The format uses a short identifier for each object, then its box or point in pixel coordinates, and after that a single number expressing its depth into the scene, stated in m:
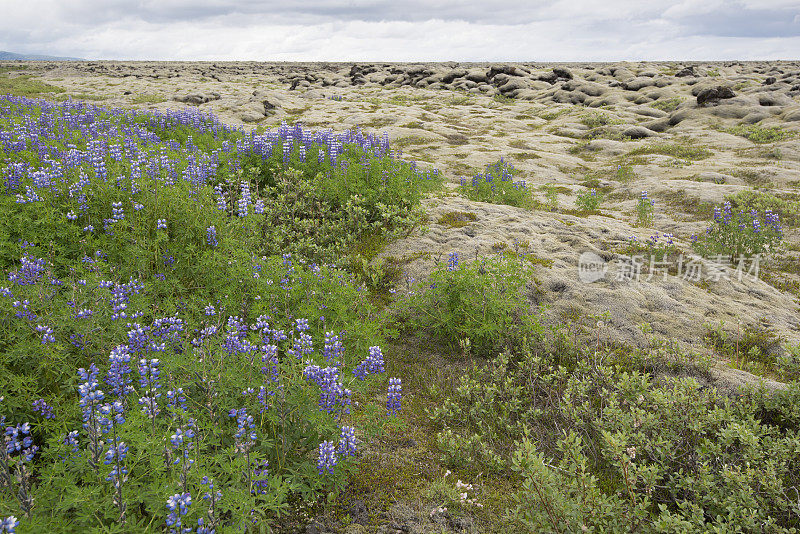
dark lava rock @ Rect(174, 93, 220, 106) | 35.53
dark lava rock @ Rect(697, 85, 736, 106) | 31.11
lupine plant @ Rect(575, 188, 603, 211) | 13.33
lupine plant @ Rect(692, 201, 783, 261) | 9.64
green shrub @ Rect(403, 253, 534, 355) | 6.62
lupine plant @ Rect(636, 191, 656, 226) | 12.36
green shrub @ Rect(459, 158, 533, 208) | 12.99
